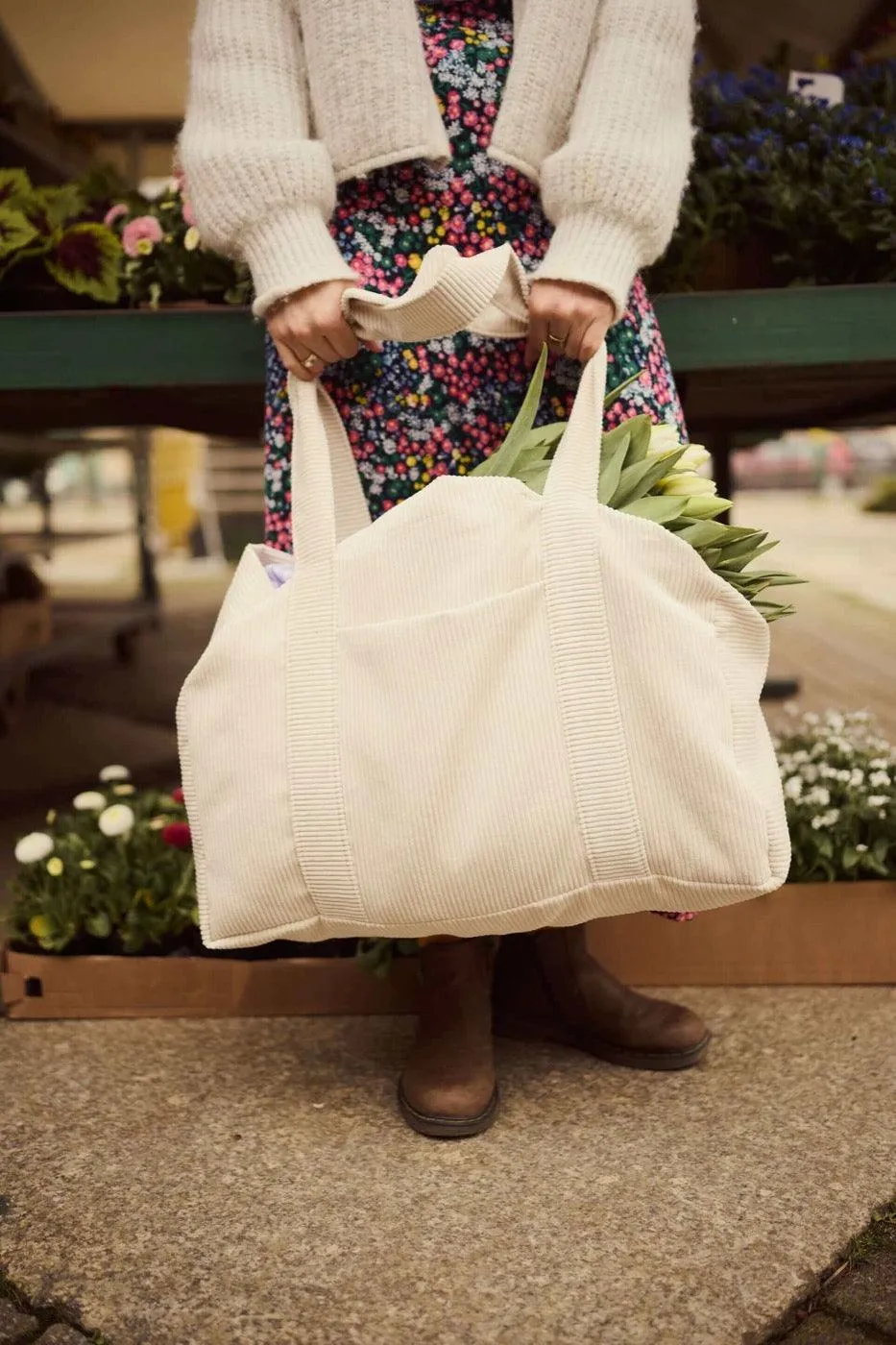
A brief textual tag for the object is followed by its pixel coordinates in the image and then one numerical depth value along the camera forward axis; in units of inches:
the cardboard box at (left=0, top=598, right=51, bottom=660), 155.3
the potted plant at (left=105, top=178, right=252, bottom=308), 78.7
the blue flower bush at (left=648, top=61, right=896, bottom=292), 75.9
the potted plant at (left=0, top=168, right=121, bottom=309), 79.3
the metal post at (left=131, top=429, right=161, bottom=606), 212.5
